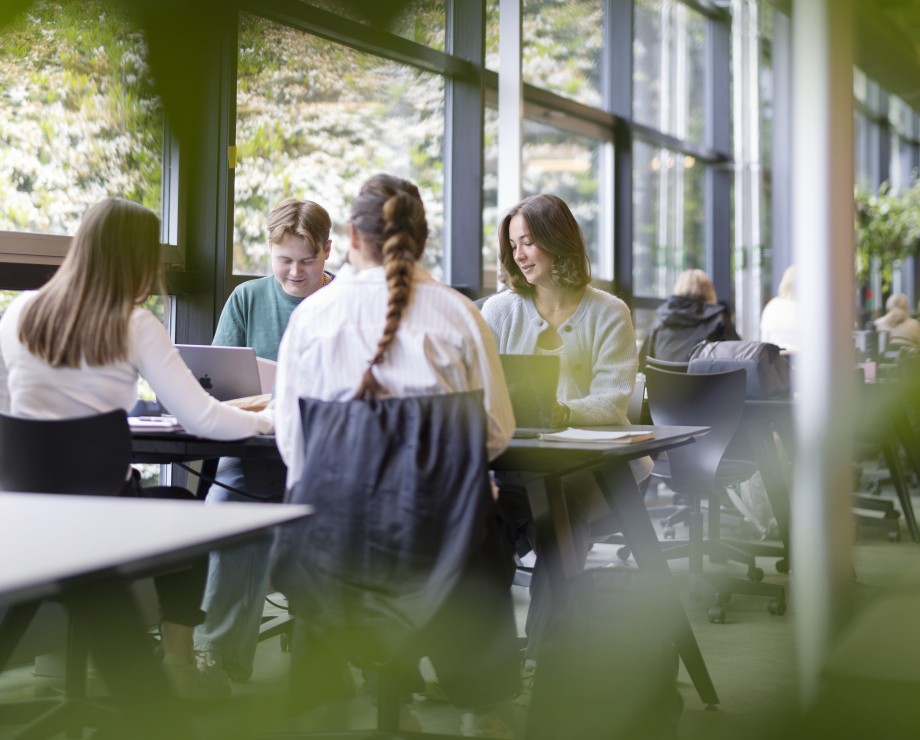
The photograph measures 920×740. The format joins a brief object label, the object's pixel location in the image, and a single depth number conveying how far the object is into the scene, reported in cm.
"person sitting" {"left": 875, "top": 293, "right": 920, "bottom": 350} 538
